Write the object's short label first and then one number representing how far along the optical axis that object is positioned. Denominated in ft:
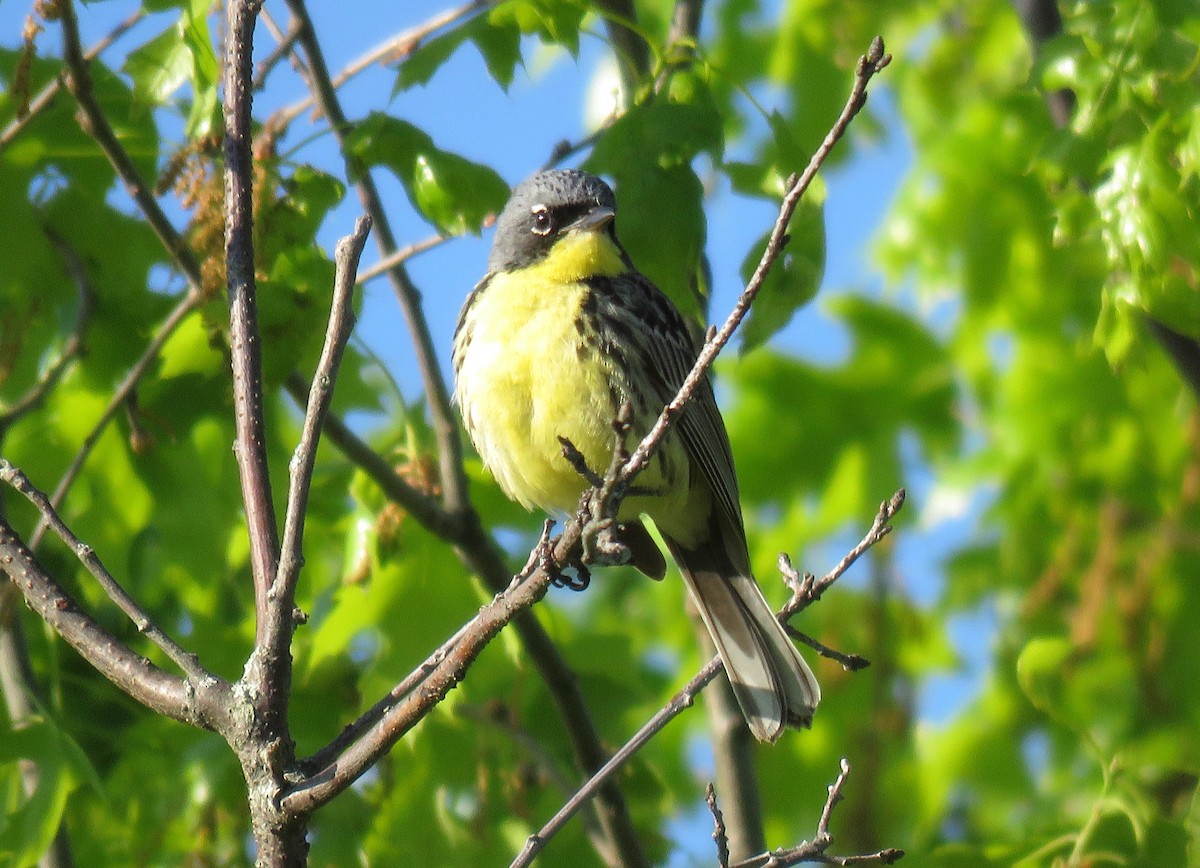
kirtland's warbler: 30.25
